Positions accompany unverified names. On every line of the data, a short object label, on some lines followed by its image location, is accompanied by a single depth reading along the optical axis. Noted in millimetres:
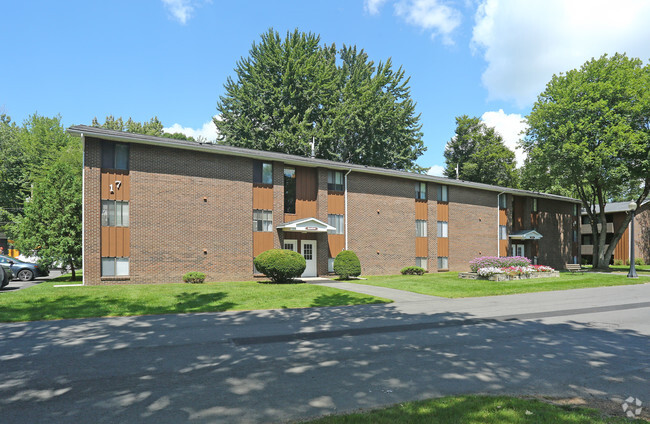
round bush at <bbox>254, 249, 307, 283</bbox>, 19547
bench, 37250
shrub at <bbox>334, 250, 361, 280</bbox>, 22875
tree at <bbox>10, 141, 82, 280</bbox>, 20703
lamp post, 24812
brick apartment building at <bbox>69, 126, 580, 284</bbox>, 19016
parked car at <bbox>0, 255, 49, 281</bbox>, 22828
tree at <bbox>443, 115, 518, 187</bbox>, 53031
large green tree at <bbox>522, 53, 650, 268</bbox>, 27812
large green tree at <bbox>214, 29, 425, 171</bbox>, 39812
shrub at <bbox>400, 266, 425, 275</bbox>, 27094
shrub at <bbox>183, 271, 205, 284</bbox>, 19766
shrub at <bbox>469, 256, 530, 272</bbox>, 23656
